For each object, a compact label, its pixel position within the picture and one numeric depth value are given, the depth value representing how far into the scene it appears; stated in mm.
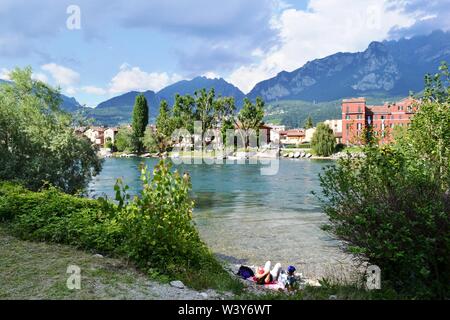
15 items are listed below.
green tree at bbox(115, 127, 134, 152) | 114438
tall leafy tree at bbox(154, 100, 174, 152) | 103000
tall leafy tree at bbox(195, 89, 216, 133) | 103794
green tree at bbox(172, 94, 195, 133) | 103000
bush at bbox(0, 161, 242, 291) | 7586
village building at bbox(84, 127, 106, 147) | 157525
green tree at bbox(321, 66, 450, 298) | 6035
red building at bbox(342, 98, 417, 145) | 115750
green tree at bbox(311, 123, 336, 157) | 103438
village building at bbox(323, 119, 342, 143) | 149675
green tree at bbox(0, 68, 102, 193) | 20062
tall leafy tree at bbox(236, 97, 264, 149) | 104062
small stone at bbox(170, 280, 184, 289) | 6828
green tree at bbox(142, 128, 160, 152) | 107762
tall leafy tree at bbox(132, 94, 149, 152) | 115312
